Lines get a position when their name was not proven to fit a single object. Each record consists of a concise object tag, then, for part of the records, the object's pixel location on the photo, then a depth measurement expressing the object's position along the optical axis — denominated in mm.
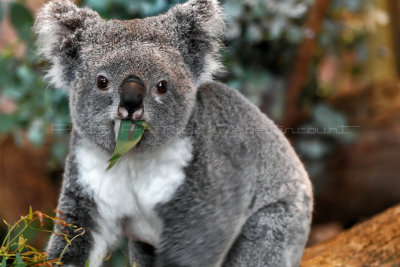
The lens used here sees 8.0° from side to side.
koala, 3139
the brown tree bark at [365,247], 3316
